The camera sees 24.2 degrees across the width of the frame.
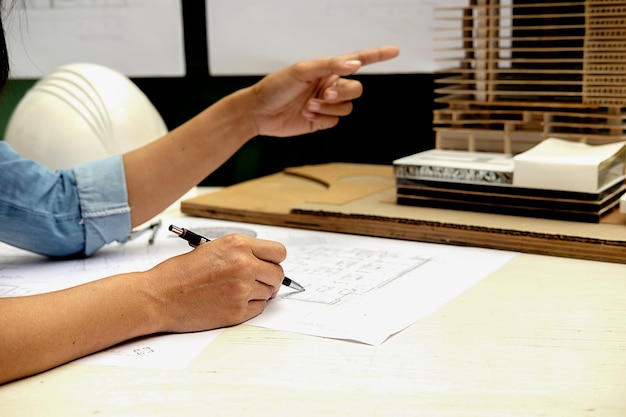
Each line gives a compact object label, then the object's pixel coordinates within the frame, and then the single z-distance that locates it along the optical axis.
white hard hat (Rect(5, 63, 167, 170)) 1.66
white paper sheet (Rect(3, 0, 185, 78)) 1.87
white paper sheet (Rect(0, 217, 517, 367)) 1.23
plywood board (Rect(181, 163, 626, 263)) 1.40
